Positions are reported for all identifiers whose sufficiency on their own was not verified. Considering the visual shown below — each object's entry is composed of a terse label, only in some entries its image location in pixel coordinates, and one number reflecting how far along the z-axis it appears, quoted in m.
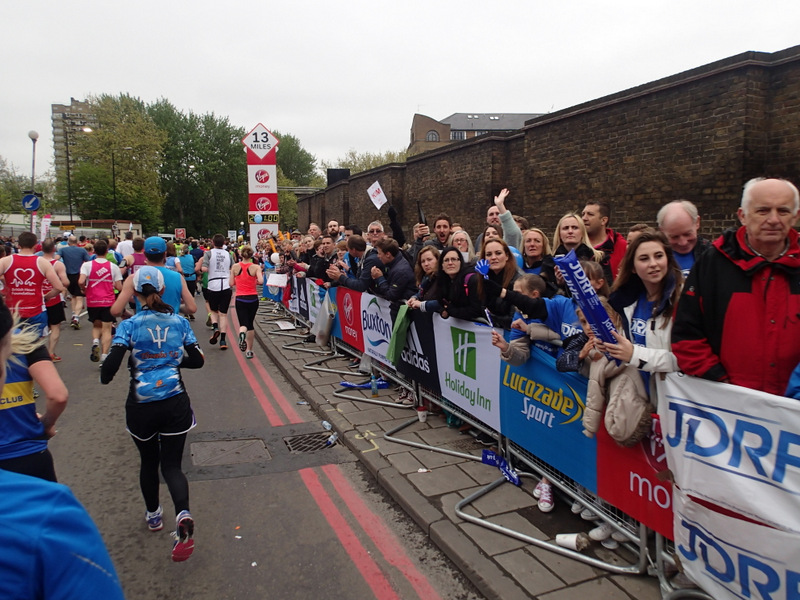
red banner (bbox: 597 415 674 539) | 3.00
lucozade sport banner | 3.61
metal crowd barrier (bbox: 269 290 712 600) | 3.08
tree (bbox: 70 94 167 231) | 51.09
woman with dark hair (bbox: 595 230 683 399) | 2.89
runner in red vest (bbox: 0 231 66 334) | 7.28
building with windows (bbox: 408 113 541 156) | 75.79
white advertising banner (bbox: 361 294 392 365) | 6.95
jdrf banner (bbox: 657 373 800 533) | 2.22
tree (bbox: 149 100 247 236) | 58.09
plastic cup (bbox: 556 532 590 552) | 3.50
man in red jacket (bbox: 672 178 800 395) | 2.40
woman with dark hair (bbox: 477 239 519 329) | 4.90
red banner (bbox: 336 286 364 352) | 8.02
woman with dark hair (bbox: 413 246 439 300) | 5.91
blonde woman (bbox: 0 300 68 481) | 2.71
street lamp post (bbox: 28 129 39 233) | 25.86
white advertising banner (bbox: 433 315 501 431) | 4.72
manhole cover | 5.31
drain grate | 5.64
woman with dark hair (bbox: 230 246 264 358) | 9.88
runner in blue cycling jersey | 3.69
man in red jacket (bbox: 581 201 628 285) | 5.53
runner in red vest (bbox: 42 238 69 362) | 8.51
